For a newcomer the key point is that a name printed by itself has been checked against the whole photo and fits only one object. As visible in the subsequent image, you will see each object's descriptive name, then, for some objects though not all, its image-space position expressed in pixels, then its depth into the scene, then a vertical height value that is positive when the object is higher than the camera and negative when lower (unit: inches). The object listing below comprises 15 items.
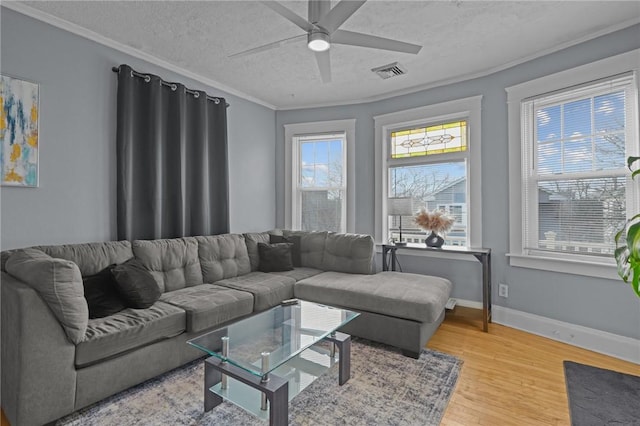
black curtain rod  116.2 +53.8
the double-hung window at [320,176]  176.6 +22.5
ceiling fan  71.1 +45.6
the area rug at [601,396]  71.9 -47.1
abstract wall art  91.6 +25.5
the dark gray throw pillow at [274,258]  142.5 -19.9
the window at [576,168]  105.1 +16.6
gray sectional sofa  65.4 -27.1
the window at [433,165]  142.3 +24.1
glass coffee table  61.8 -30.9
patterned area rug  69.6 -45.6
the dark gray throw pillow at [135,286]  88.0 -20.3
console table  122.8 -17.5
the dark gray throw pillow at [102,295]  81.9 -21.4
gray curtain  115.4 +23.0
